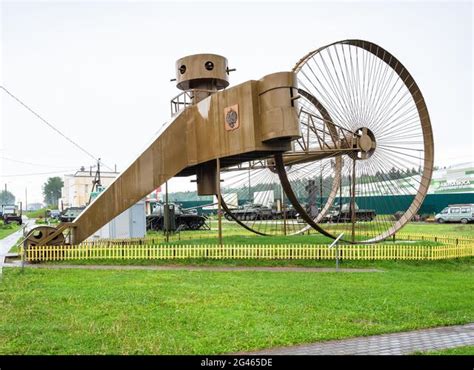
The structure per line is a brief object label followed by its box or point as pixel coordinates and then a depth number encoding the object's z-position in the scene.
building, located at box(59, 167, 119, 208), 75.38
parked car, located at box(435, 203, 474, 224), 37.34
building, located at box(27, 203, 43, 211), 188.51
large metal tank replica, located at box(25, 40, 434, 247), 14.91
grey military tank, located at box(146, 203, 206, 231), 33.00
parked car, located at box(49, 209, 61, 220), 58.50
